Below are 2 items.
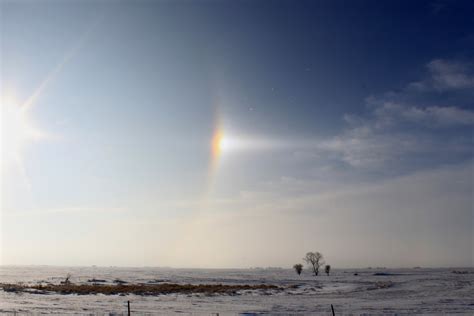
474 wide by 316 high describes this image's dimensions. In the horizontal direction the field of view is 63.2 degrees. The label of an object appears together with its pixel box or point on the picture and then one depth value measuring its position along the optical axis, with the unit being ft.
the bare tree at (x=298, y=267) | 421.18
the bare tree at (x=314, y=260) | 438.81
